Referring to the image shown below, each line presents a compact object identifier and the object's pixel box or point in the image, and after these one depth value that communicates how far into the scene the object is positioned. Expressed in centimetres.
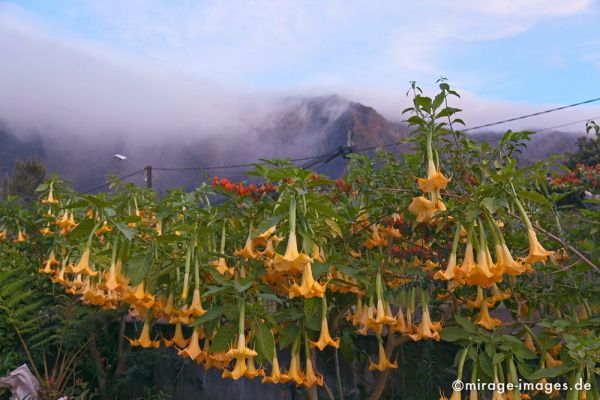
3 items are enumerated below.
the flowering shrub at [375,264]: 210
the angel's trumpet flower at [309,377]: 246
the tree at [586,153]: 1309
